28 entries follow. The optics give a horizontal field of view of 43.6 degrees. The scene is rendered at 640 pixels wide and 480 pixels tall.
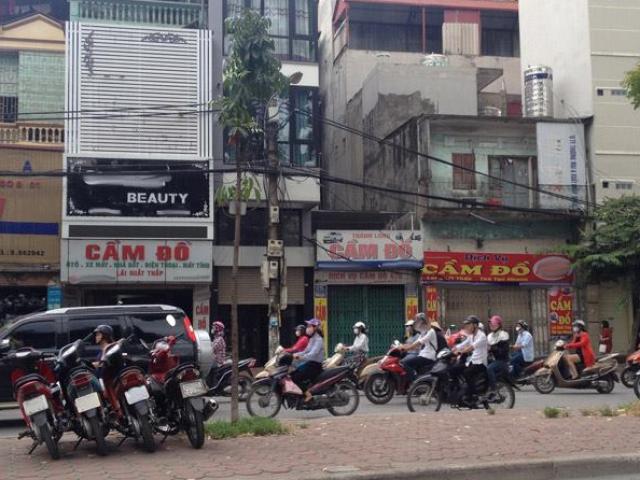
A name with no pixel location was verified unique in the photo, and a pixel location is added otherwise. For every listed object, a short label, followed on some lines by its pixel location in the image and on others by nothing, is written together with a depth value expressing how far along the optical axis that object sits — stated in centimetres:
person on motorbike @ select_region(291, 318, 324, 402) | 1235
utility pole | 1938
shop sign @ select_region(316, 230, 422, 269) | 2322
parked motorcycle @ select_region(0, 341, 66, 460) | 776
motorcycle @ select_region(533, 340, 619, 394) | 1625
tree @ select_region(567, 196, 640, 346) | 2302
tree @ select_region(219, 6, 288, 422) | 998
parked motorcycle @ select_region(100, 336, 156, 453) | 792
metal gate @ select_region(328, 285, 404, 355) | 2359
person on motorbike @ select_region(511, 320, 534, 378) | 1753
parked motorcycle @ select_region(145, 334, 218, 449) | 820
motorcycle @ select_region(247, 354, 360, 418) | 1205
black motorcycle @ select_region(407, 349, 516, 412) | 1267
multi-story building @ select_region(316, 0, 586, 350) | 2388
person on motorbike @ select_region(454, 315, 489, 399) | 1251
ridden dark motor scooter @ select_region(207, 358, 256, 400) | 1473
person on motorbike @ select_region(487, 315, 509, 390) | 1322
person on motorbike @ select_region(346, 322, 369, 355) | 1570
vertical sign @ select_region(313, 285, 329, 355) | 2322
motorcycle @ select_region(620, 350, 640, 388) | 1688
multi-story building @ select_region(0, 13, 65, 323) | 2166
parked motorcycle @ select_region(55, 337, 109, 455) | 780
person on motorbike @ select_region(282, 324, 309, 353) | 1286
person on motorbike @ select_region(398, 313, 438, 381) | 1395
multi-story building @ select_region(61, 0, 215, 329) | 2144
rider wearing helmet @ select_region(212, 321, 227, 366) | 1587
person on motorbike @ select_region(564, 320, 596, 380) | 1656
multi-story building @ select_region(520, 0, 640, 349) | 2498
